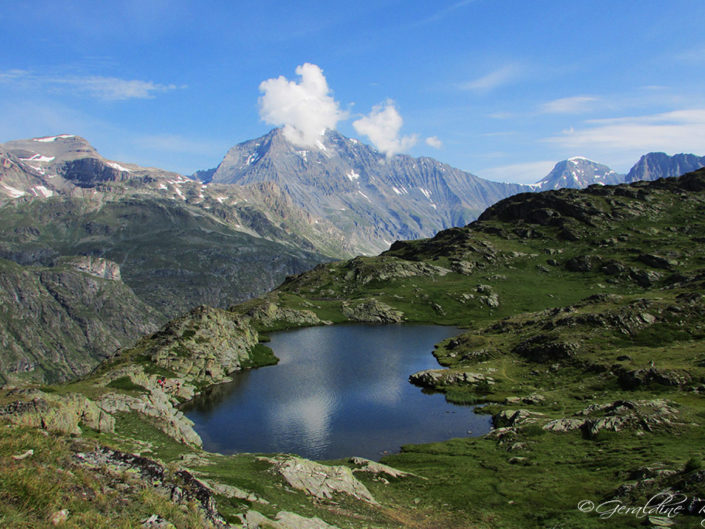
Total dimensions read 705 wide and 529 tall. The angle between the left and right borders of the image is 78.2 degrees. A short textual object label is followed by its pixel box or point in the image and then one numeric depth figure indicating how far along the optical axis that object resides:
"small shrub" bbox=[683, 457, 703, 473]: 34.75
